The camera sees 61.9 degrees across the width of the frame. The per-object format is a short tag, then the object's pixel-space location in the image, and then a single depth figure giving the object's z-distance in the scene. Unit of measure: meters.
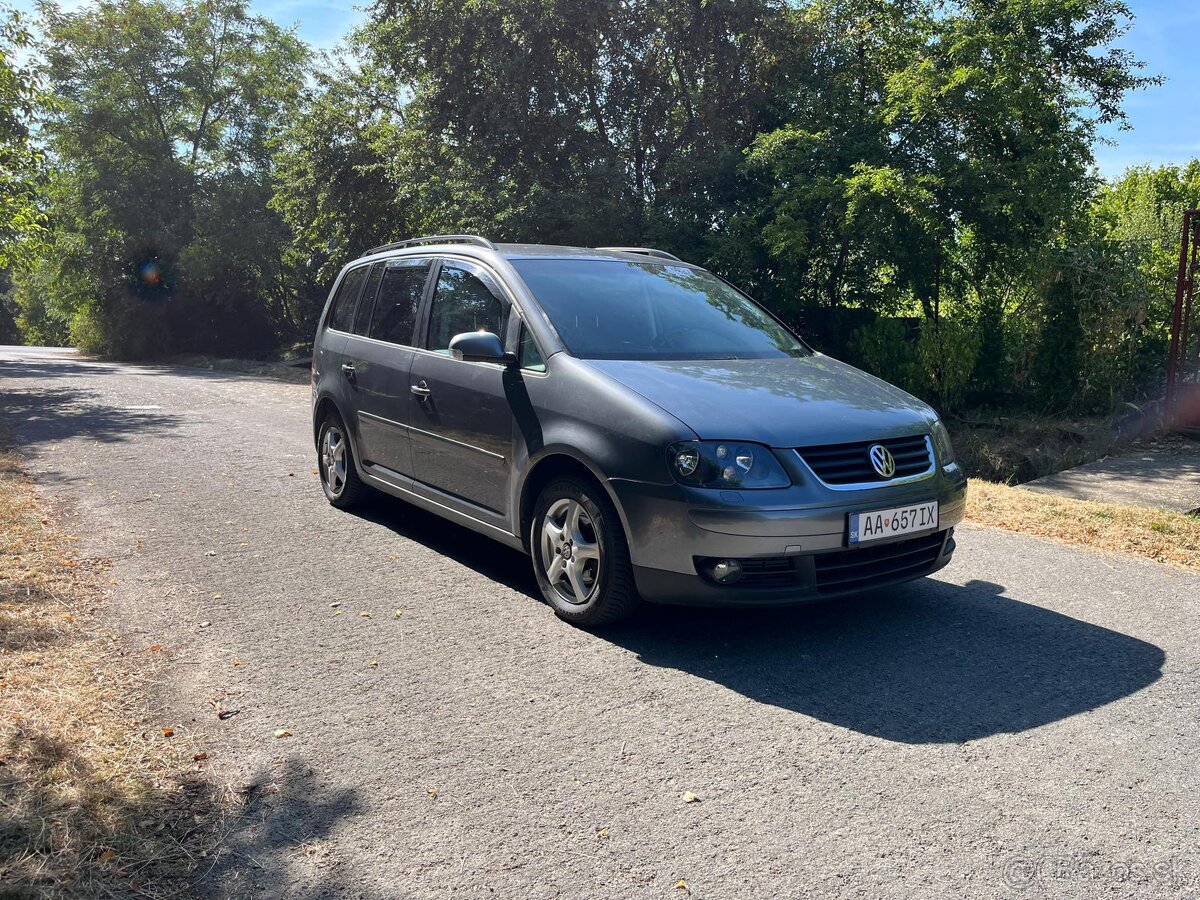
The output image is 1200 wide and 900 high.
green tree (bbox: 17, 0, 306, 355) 31.17
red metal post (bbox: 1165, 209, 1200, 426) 10.37
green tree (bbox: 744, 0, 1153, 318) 13.07
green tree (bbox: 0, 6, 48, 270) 15.81
